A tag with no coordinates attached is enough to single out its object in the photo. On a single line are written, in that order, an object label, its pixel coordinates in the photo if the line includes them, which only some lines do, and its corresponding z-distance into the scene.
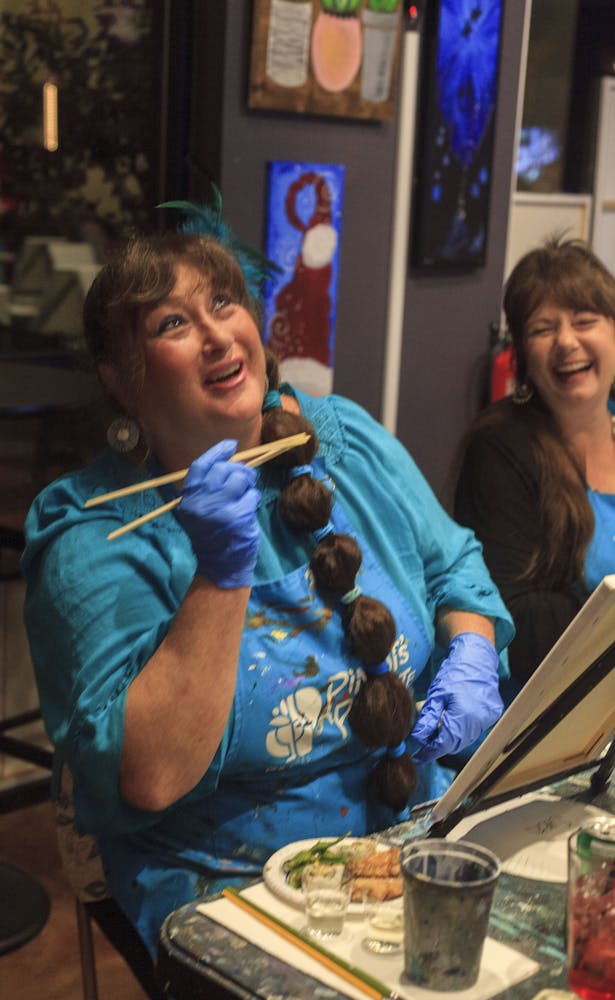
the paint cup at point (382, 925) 1.10
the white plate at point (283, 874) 1.17
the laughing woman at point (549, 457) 2.28
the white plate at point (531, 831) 1.28
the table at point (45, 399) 3.02
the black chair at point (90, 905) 1.60
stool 2.63
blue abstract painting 3.42
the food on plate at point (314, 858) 1.21
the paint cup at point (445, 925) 1.02
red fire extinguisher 3.72
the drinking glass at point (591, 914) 1.04
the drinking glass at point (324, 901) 1.13
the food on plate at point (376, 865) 1.22
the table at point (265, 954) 1.06
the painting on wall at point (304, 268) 3.02
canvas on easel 1.13
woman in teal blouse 1.39
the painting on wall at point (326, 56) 2.89
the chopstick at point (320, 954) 1.04
